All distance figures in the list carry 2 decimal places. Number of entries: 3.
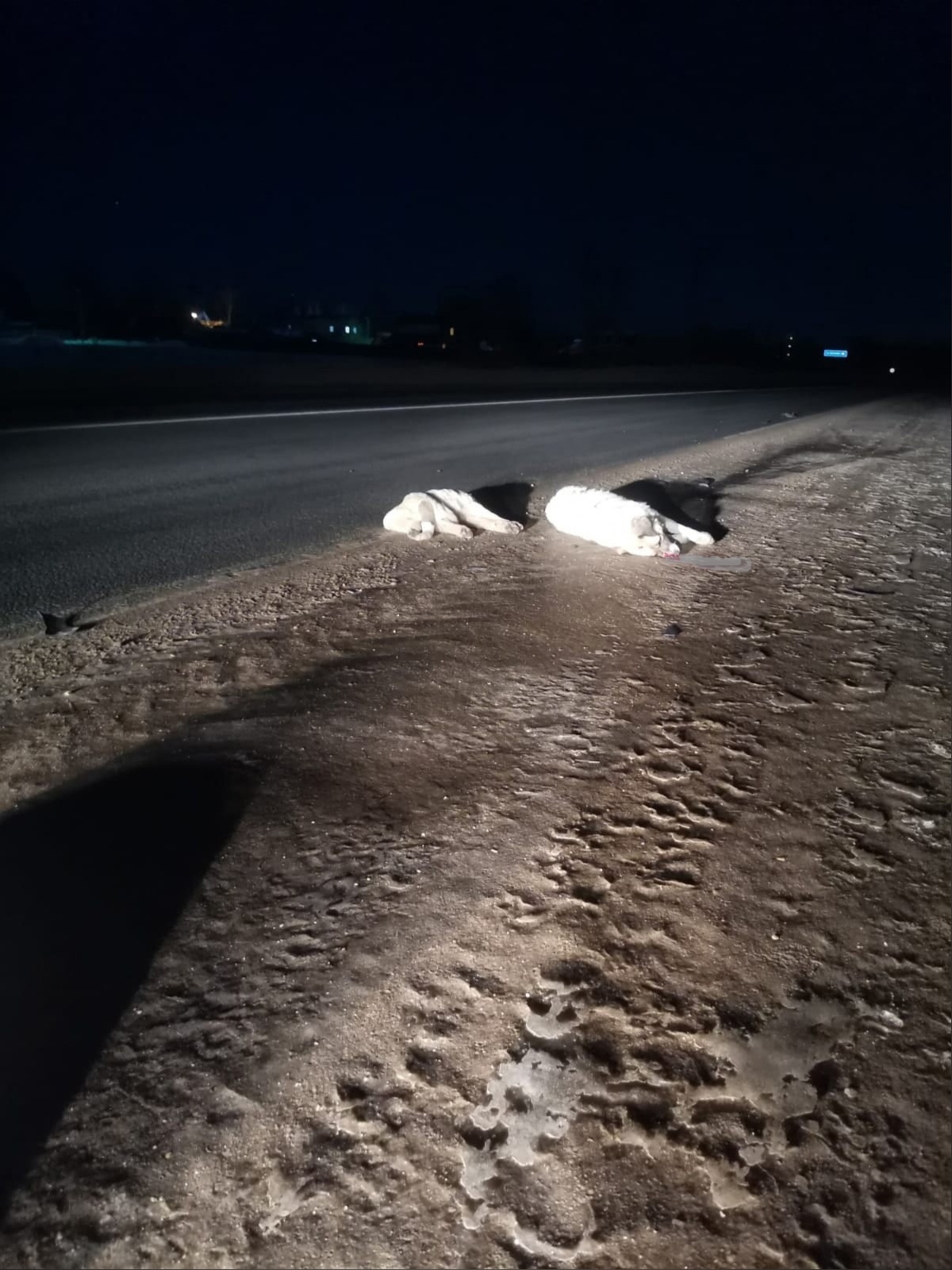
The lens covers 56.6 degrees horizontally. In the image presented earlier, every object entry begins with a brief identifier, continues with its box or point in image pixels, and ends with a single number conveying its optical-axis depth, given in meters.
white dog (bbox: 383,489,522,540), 8.39
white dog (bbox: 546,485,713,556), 7.81
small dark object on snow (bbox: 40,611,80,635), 5.76
